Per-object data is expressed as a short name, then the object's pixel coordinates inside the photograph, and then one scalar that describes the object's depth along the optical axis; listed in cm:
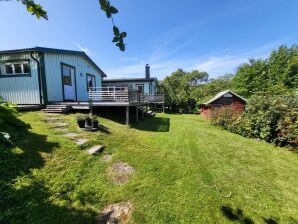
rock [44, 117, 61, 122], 711
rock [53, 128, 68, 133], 599
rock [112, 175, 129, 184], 365
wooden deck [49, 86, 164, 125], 897
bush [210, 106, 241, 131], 1043
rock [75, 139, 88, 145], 504
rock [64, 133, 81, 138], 559
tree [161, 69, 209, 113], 2188
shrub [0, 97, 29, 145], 407
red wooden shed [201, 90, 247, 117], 1678
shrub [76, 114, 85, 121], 659
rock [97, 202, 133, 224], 267
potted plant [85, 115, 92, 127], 663
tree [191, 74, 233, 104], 3123
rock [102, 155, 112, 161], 456
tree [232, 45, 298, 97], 2238
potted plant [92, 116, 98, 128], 670
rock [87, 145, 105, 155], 469
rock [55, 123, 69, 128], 647
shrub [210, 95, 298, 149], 711
